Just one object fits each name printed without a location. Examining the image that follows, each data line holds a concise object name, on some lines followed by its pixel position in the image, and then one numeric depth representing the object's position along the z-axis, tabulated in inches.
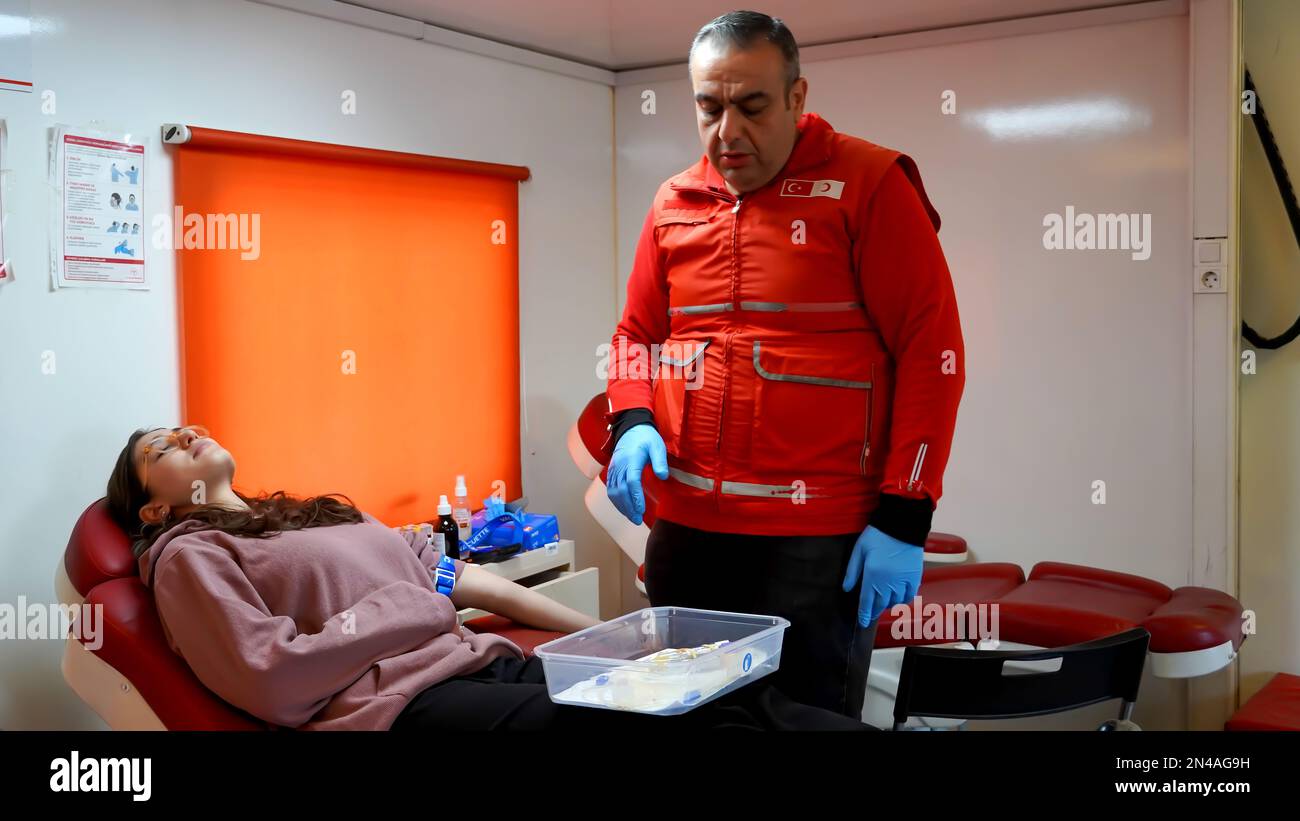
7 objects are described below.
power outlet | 117.4
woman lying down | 77.5
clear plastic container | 61.9
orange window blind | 111.0
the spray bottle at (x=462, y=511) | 130.8
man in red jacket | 63.7
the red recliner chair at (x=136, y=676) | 78.7
